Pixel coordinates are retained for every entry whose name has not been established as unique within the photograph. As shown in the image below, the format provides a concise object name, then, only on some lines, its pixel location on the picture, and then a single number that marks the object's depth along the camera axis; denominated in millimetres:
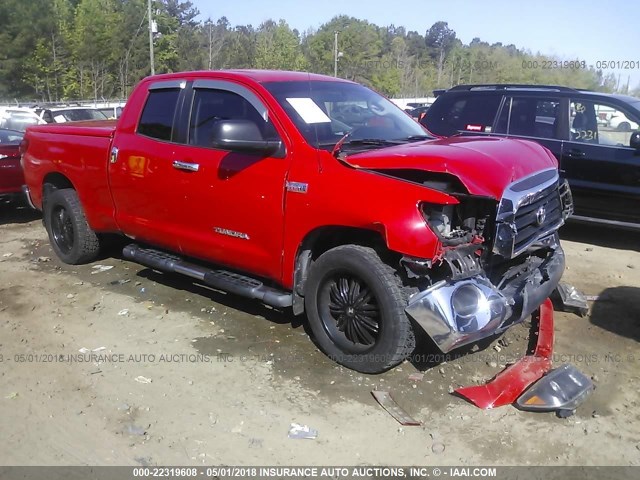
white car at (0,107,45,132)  18594
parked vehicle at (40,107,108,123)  17516
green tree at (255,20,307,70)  59000
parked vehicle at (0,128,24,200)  8281
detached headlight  3500
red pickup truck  3551
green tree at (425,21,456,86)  96712
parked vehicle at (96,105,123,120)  19638
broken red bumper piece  3615
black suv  6887
